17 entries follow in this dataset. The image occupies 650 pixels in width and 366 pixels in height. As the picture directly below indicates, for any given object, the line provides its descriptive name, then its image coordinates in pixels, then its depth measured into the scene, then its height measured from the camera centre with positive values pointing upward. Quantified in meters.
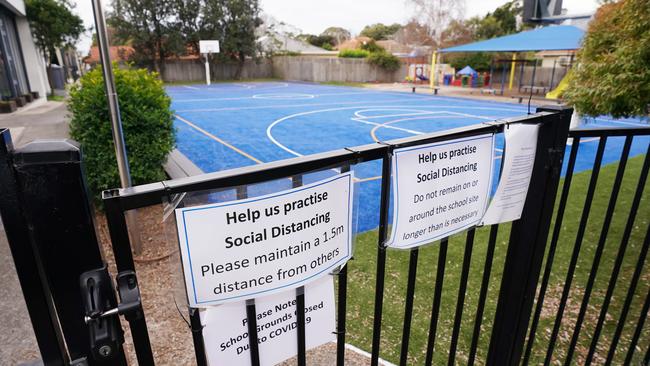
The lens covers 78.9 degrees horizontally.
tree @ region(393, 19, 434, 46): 39.84 +2.56
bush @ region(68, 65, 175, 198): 4.63 -0.80
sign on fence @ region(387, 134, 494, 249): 1.25 -0.43
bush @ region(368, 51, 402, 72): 35.20 -0.10
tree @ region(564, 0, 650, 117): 3.60 -0.05
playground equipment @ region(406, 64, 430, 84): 34.69 -1.20
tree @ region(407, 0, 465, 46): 37.41 +4.13
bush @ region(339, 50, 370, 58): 37.09 +0.48
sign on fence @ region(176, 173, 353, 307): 0.94 -0.46
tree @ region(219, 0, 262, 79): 34.03 +2.79
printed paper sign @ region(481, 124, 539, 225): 1.51 -0.45
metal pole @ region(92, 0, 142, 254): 3.52 -0.46
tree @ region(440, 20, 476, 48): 39.81 +2.32
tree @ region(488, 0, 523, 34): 41.31 +4.41
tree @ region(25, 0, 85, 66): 19.12 +1.76
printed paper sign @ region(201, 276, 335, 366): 1.08 -0.76
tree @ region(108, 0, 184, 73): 31.44 +2.34
